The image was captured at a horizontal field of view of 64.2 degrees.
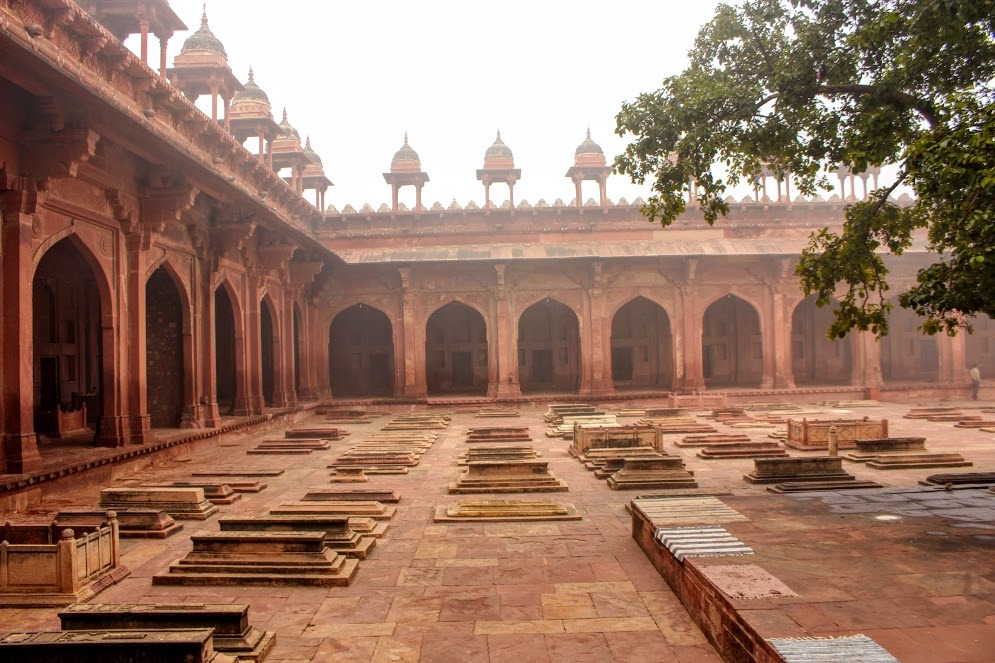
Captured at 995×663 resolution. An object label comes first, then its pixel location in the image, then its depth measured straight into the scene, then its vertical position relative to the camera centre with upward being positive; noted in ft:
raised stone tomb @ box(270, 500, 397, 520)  26.32 -5.32
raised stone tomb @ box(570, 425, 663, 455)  39.70 -4.85
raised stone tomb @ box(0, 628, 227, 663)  12.44 -4.59
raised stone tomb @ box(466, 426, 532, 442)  47.12 -5.40
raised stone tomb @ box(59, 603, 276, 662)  14.21 -4.78
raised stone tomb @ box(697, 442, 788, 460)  38.65 -5.57
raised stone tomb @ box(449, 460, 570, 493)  30.42 -5.27
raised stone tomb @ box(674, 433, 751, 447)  43.21 -5.54
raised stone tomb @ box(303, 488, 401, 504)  29.01 -5.37
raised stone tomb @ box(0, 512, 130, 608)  17.72 -4.87
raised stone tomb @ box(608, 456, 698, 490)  30.63 -5.30
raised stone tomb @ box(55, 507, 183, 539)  22.74 -5.05
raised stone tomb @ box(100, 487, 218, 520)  26.94 -4.95
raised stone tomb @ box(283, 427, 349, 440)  49.35 -5.18
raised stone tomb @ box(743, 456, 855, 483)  30.63 -5.17
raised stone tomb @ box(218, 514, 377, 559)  21.24 -4.76
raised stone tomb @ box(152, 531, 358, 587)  19.12 -5.19
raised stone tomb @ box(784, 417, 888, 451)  41.57 -5.13
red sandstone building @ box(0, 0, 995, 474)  32.42 +4.92
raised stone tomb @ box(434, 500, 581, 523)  25.82 -5.53
